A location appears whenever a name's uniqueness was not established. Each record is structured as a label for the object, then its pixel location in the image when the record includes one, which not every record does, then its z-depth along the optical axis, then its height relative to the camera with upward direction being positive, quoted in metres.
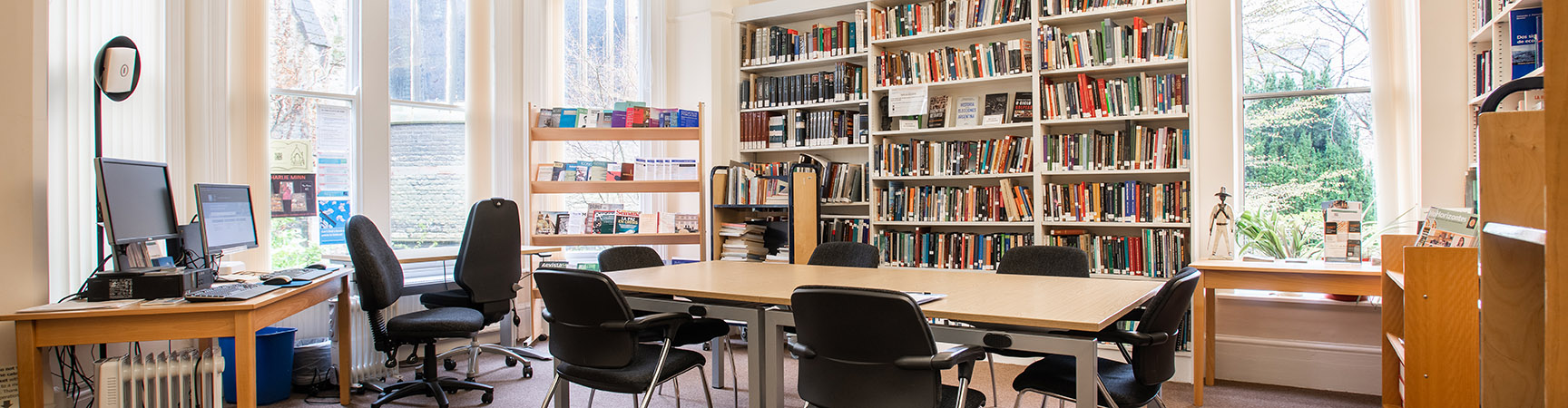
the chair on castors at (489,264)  3.85 -0.26
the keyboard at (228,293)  2.68 -0.27
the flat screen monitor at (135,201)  2.66 +0.05
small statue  4.07 -0.16
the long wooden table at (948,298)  2.25 -0.30
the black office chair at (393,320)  3.58 -0.49
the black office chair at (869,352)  2.09 -0.39
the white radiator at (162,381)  2.73 -0.58
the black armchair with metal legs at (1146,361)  2.40 -0.48
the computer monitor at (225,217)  3.13 -0.02
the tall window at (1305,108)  4.33 +0.50
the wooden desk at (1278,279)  3.57 -0.36
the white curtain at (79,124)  3.19 +0.38
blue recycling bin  3.73 -0.70
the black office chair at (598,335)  2.63 -0.42
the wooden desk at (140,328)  2.52 -0.36
